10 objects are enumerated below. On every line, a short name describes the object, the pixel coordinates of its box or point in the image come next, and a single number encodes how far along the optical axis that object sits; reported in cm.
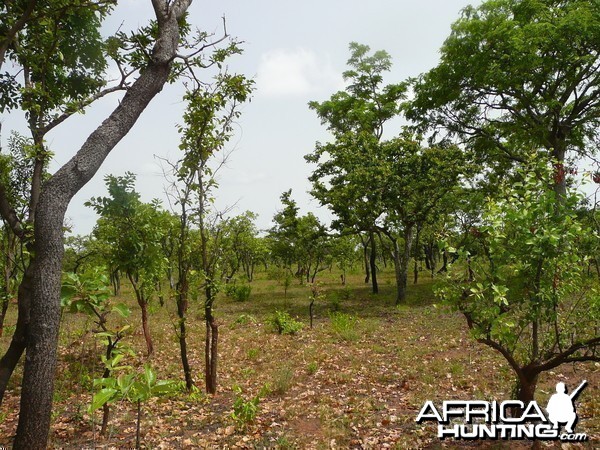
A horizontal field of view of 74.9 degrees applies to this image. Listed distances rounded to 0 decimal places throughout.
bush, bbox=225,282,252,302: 2625
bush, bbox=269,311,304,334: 1539
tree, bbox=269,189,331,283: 2652
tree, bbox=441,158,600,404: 483
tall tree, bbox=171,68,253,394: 802
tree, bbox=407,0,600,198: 1540
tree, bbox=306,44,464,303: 2050
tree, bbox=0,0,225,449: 453
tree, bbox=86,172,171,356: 745
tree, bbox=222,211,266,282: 901
